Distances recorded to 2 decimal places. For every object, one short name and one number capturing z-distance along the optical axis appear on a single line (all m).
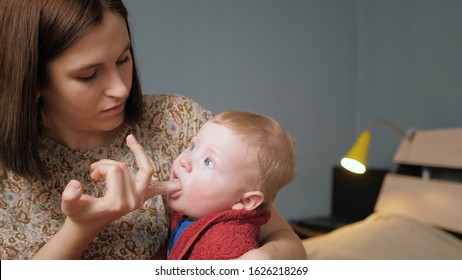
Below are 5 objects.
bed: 1.77
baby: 0.89
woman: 0.81
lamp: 1.89
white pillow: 1.73
